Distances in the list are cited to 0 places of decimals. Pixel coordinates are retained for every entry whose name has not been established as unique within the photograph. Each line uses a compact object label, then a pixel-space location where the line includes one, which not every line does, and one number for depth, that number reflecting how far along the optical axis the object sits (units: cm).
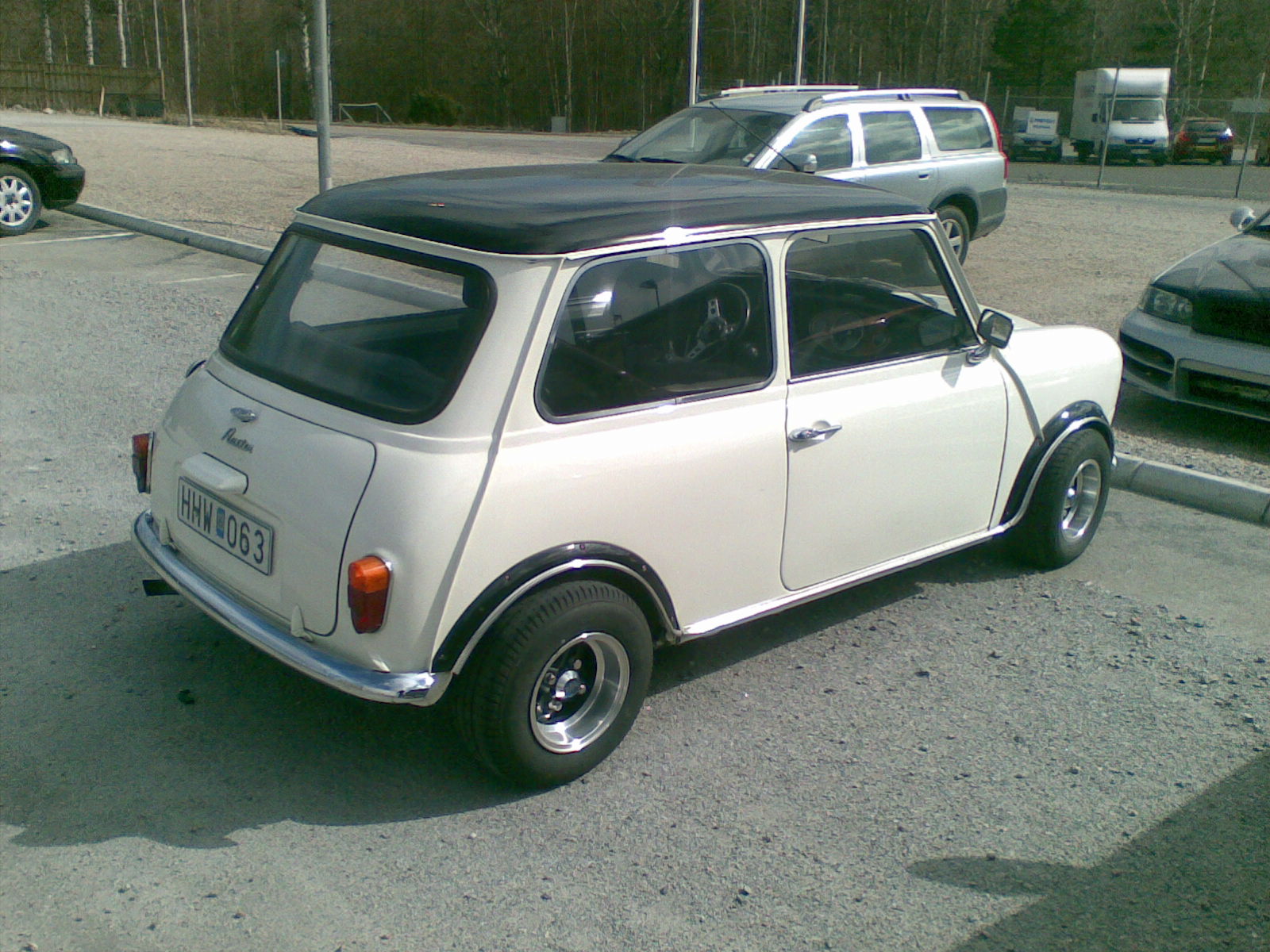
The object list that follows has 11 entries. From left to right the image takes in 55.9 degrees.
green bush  5734
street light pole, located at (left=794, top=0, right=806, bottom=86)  2363
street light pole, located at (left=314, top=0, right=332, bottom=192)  1051
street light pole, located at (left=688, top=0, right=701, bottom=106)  2031
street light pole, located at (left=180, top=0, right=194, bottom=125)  3669
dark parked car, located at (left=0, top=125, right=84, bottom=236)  1319
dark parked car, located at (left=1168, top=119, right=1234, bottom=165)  3606
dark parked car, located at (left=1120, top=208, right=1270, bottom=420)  705
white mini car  320
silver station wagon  1084
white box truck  3475
